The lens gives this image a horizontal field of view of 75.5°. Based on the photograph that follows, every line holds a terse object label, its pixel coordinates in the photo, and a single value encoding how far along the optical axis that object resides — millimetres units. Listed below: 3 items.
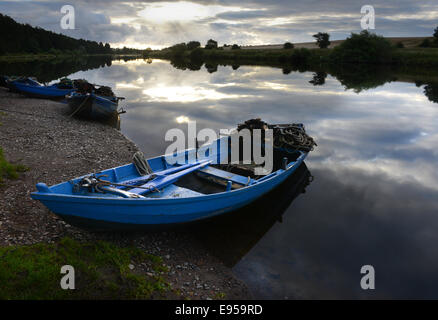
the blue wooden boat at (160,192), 7145
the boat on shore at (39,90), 27703
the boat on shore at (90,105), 20406
